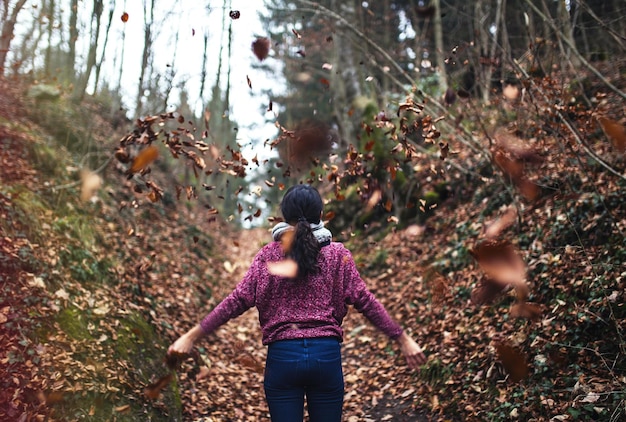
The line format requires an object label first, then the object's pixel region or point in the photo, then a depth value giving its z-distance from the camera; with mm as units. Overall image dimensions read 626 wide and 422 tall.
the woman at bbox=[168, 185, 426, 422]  2555
